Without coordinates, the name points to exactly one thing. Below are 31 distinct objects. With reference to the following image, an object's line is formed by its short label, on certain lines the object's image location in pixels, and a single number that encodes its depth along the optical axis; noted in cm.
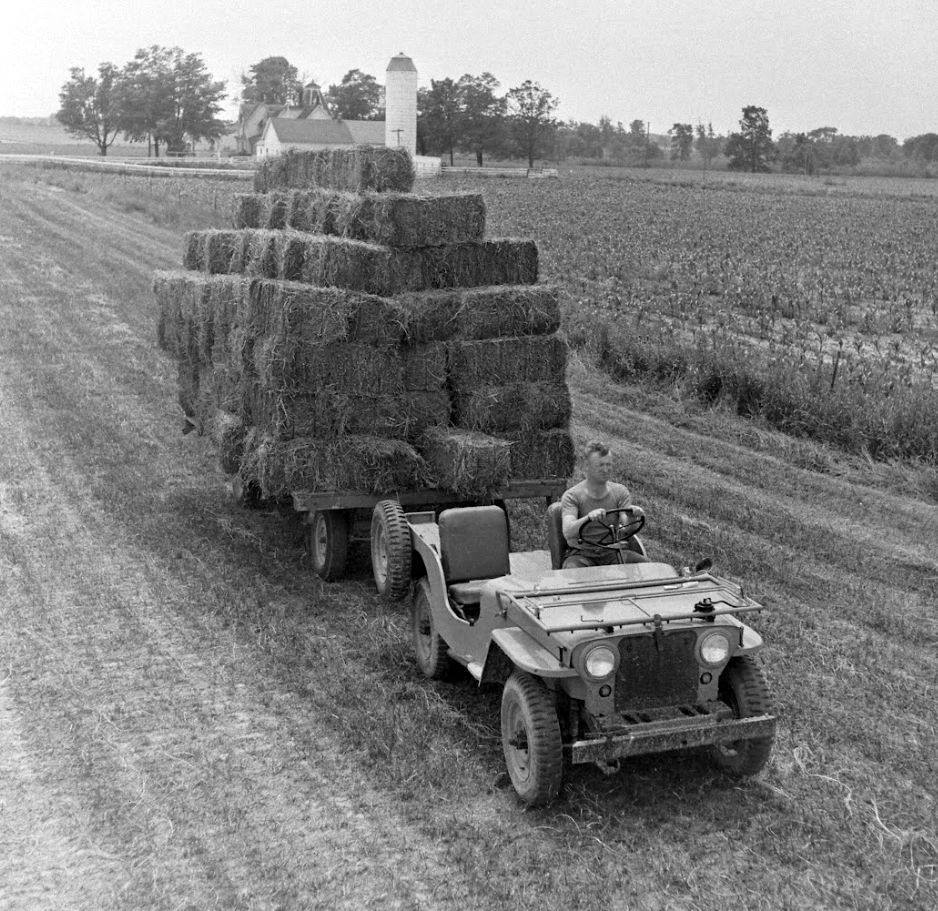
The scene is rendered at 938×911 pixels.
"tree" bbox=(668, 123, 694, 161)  12812
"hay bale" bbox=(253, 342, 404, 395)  909
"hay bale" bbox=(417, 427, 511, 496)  907
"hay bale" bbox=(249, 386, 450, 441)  917
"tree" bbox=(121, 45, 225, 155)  9369
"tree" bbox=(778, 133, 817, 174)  10360
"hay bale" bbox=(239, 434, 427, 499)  906
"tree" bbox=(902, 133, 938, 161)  12688
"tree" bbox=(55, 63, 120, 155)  10044
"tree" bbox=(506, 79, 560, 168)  10000
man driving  694
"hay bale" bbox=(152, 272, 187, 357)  1230
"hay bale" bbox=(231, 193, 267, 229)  1376
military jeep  557
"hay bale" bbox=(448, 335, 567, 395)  966
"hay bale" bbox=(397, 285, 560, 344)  966
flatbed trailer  915
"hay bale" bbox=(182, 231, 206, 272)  1316
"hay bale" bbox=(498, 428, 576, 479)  970
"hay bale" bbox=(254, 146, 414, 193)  1184
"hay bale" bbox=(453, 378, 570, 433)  961
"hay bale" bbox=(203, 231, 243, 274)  1216
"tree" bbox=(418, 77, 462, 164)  9294
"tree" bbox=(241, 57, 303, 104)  12769
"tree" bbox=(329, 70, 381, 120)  10850
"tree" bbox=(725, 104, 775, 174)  10494
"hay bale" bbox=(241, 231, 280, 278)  1054
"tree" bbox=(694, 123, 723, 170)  13452
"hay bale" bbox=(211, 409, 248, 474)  1002
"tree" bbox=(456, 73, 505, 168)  9400
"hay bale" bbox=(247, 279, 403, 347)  909
